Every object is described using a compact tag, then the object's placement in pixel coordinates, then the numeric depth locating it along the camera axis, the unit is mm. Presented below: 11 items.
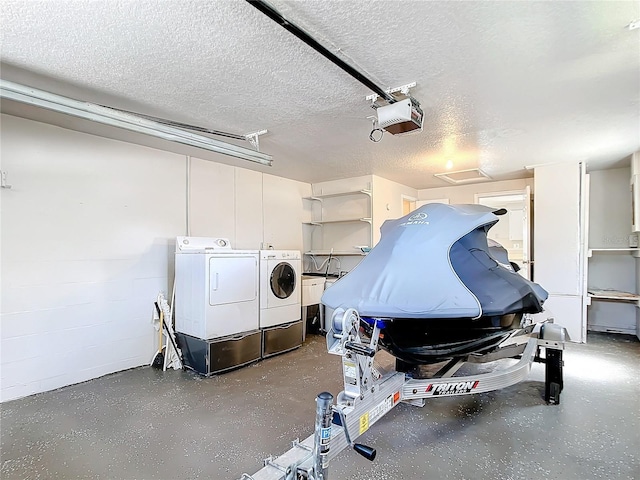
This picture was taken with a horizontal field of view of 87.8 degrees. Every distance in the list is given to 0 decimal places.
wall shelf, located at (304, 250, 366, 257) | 6102
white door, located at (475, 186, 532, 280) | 8398
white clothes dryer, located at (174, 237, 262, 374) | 3779
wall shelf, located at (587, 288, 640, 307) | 4734
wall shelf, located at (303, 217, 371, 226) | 5816
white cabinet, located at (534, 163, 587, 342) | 4719
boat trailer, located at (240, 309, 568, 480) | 1241
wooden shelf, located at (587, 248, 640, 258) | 4944
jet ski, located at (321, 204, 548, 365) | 1997
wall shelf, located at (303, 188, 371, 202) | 5802
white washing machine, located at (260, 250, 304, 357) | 4426
